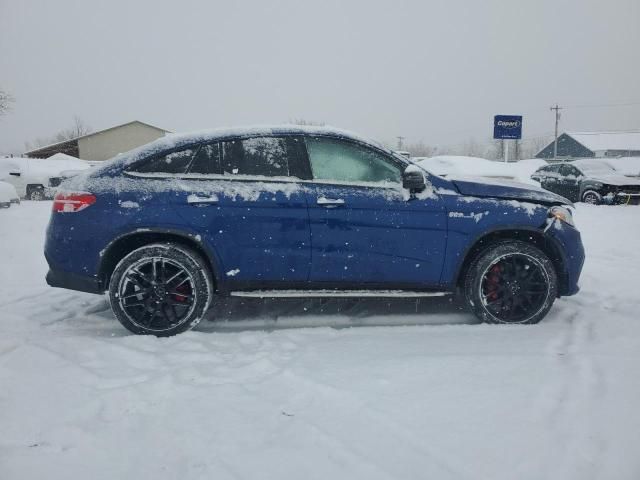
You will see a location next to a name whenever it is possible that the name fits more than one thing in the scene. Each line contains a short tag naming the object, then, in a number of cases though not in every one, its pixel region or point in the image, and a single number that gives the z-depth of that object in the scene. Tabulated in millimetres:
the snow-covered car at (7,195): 11633
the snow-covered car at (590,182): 12477
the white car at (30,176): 14367
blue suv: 3158
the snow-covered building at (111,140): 34281
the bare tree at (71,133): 73125
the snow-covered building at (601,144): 49850
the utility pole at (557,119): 55862
